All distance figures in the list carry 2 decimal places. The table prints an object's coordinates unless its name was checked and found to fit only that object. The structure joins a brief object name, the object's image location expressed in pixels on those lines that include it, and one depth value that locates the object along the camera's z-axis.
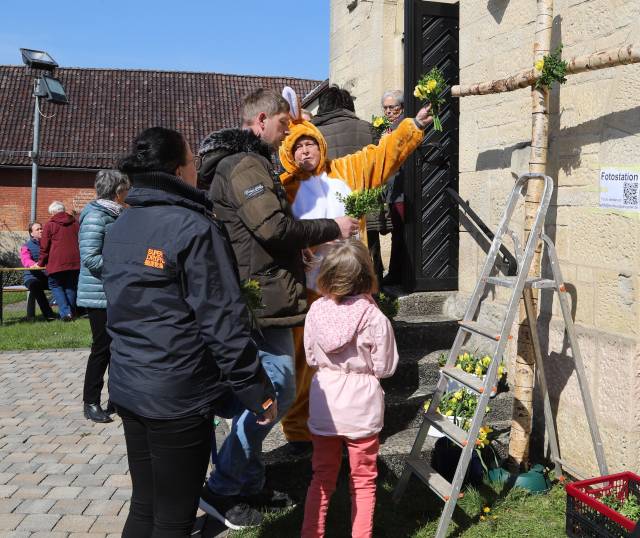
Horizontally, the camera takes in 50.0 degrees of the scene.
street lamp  14.79
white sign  3.70
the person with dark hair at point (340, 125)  5.24
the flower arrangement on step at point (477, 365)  4.77
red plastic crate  3.17
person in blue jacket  5.46
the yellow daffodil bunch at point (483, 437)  4.05
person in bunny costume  4.09
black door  5.70
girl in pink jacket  3.19
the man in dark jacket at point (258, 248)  3.45
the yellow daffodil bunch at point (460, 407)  4.34
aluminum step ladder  3.45
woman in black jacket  2.49
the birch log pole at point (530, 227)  3.88
